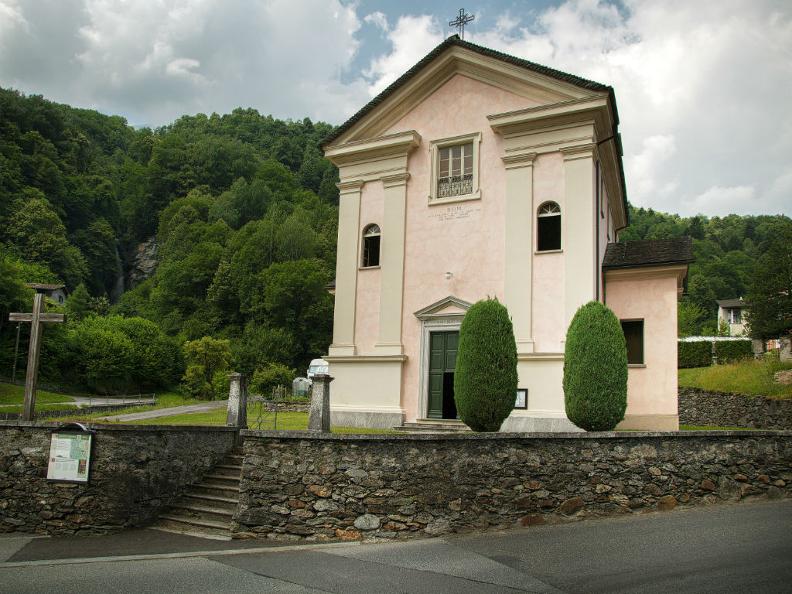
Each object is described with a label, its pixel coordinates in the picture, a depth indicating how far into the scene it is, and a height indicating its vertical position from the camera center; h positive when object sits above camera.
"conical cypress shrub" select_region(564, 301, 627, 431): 12.86 +0.44
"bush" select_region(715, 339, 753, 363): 41.91 +3.11
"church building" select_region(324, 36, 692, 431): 16.95 +4.07
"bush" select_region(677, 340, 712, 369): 43.88 +2.88
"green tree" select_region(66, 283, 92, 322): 70.12 +7.67
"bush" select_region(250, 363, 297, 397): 48.97 +0.21
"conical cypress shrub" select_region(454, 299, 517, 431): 13.12 +0.43
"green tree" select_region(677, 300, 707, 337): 68.03 +8.08
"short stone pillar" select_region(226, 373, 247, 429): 13.91 -0.44
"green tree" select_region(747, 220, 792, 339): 36.75 +6.08
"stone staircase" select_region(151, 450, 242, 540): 11.29 -2.29
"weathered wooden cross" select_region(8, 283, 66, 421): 12.97 +0.85
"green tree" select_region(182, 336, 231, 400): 51.75 +1.32
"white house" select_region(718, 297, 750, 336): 79.42 +10.40
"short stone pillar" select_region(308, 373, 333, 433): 11.88 -0.38
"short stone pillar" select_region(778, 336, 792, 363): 33.88 +2.59
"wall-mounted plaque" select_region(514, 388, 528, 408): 16.53 -0.20
